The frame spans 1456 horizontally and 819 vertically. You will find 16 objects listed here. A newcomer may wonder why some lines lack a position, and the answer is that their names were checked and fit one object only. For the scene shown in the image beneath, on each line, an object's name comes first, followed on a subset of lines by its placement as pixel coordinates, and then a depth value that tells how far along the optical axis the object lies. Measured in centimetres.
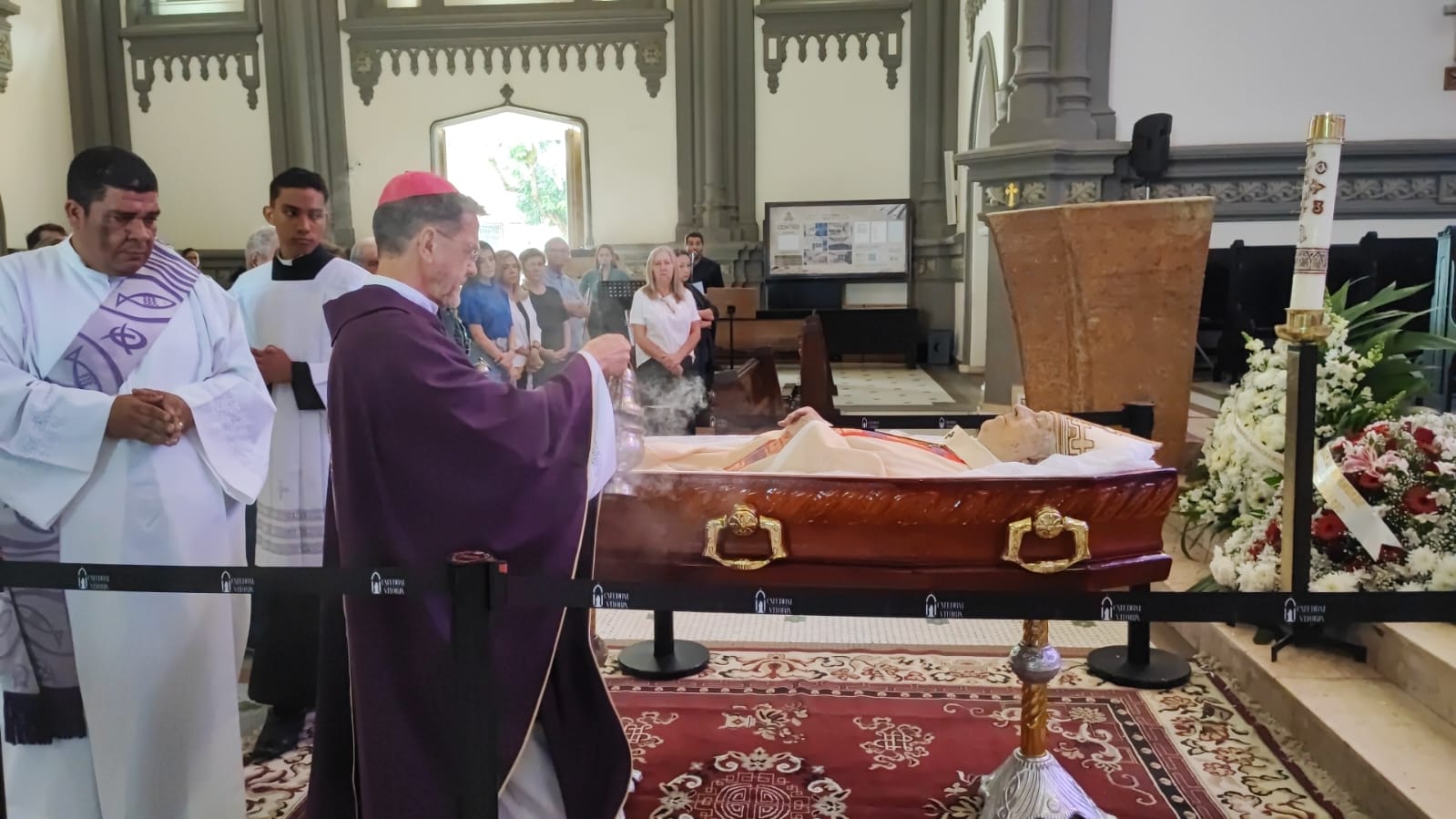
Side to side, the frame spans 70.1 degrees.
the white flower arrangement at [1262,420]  336
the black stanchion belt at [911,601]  172
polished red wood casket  229
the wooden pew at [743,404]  559
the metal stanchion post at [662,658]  351
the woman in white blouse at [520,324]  570
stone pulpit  409
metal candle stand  192
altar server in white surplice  311
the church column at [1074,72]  647
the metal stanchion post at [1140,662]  331
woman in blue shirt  530
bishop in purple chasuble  192
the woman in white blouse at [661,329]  569
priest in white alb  227
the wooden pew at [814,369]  592
